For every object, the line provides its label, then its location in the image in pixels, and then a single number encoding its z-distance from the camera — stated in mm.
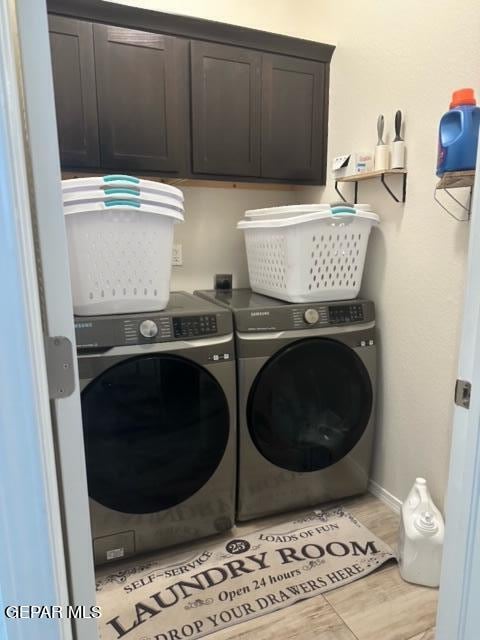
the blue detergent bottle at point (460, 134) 1317
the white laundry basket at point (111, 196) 1361
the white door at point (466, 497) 828
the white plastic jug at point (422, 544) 1521
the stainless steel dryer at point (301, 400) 1703
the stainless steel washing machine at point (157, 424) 1461
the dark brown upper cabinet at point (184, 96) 1706
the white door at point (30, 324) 492
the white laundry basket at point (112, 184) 1364
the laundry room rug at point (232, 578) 1397
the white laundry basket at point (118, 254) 1405
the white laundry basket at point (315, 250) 1714
